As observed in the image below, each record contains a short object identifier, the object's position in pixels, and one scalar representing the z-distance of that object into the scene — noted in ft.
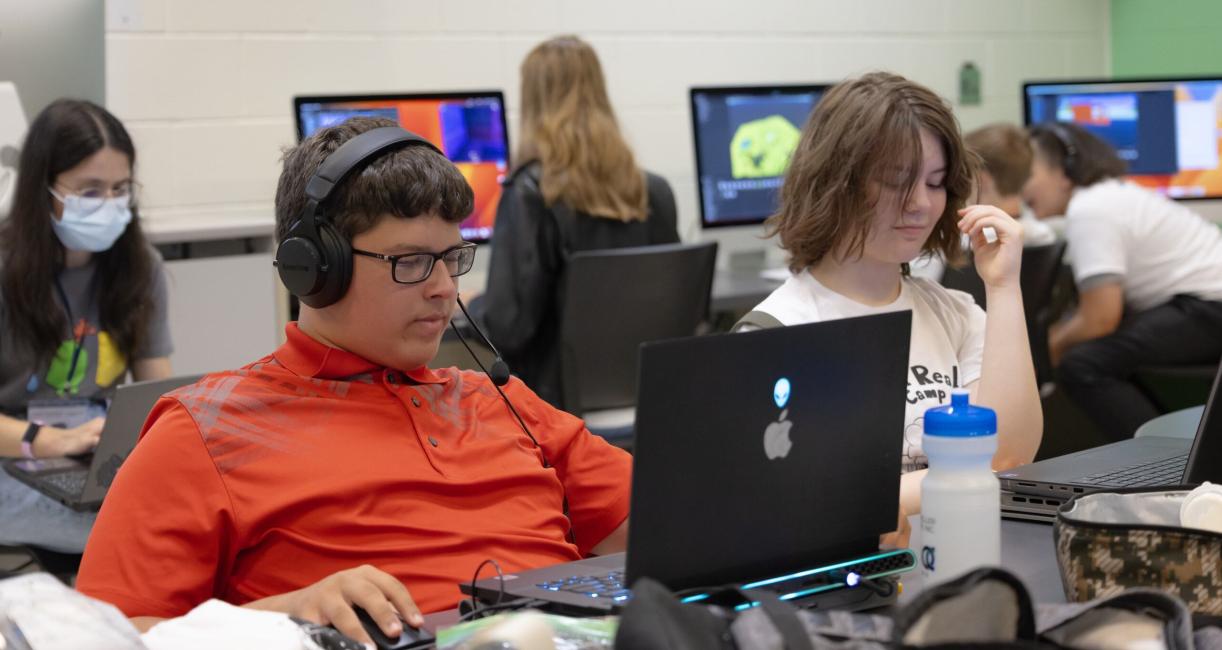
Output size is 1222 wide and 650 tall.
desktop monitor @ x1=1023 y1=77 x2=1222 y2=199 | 14.62
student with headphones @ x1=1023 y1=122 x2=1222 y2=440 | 13.01
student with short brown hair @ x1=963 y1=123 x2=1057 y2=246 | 13.07
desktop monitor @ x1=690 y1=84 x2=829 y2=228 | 13.28
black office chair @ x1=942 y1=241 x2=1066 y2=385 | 11.39
